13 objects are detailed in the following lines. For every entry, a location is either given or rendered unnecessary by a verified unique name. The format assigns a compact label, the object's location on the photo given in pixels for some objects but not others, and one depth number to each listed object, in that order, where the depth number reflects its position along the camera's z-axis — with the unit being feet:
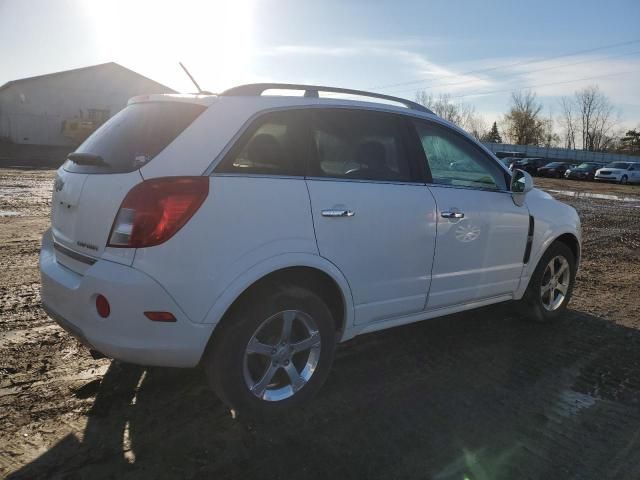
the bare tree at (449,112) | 256.48
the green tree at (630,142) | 290.97
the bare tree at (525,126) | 291.99
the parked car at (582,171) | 133.69
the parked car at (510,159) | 147.08
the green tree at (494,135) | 324.06
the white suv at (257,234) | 8.89
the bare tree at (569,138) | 316.85
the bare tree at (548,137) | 296.38
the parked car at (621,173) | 122.93
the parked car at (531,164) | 143.43
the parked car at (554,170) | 138.72
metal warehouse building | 128.67
